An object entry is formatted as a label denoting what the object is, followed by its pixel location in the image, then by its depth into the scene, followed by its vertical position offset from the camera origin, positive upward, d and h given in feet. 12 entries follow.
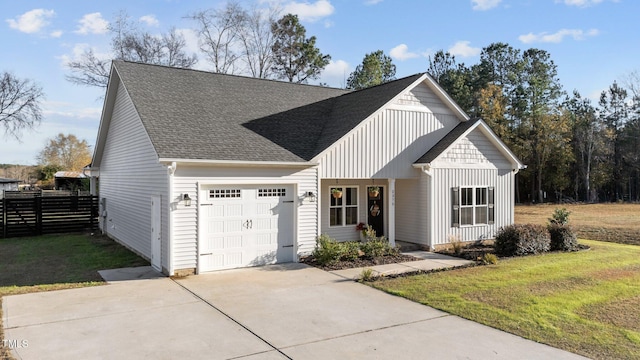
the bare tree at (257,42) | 108.58 +35.76
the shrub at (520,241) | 43.68 -5.94
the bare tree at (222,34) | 104.58 +36.43
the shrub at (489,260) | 39.37 -6.97
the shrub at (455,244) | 44.21 -6.32
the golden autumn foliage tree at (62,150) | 219.20 +17.36
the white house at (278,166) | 35.45 +1.64
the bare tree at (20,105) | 120.26 +22.90
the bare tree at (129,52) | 96.27 +31.46
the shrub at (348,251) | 38.86 -6.14
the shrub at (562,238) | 47.03 -6.06
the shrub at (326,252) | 38.06 -5.99
